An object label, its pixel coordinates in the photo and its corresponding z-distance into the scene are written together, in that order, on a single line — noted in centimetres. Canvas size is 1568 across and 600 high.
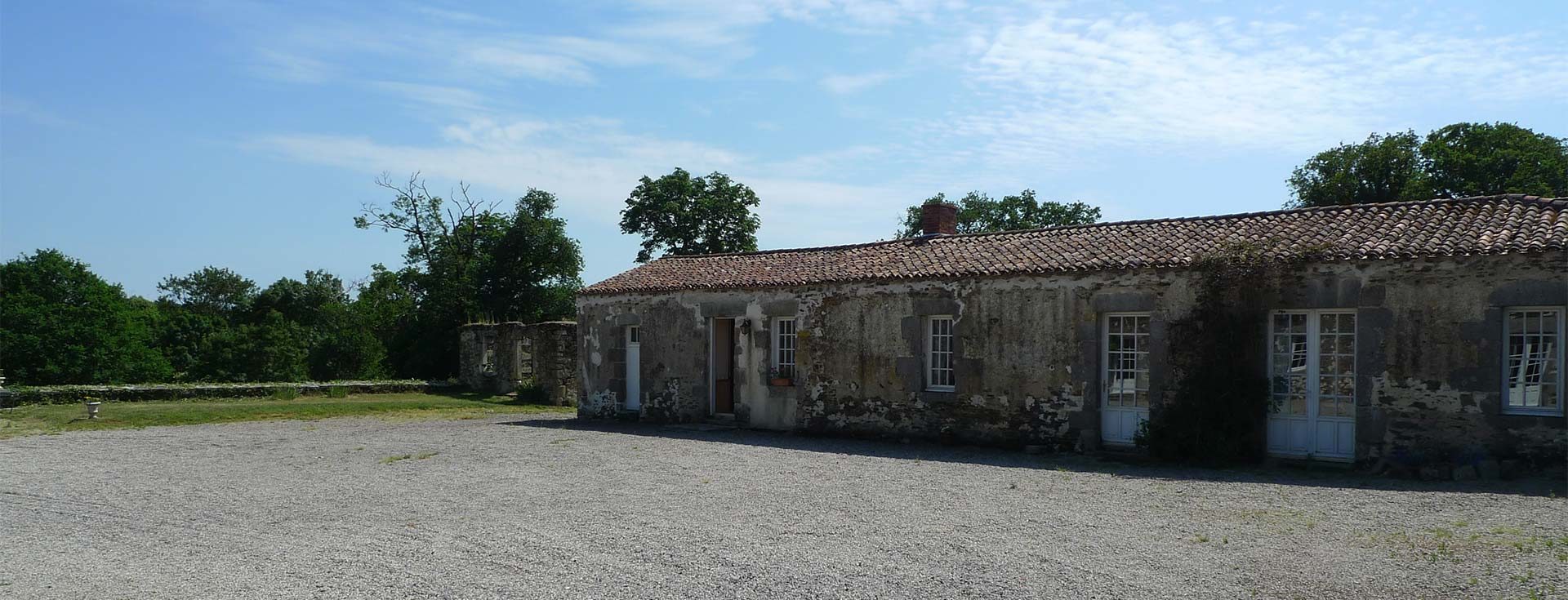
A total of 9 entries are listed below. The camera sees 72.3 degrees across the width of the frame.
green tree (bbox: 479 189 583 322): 3344
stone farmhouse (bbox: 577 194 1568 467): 1180
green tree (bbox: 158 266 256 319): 5509
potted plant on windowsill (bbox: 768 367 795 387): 1797
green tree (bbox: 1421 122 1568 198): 3134
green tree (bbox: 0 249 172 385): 3070
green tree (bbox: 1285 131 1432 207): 3422
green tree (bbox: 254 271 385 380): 3095
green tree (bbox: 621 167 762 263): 3638
